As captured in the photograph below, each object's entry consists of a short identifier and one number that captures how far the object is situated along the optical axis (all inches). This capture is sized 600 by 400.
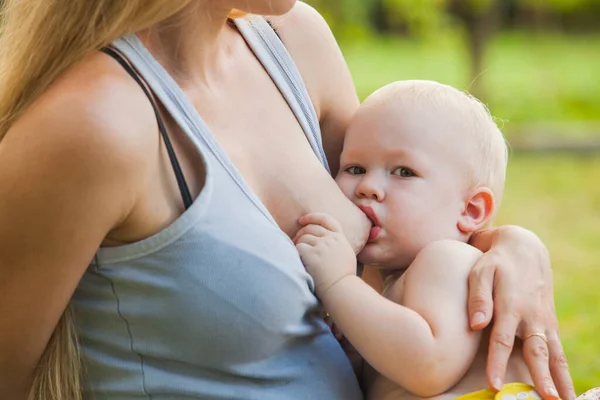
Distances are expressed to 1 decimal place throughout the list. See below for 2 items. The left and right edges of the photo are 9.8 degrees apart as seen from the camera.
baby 108.6
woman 104.8
